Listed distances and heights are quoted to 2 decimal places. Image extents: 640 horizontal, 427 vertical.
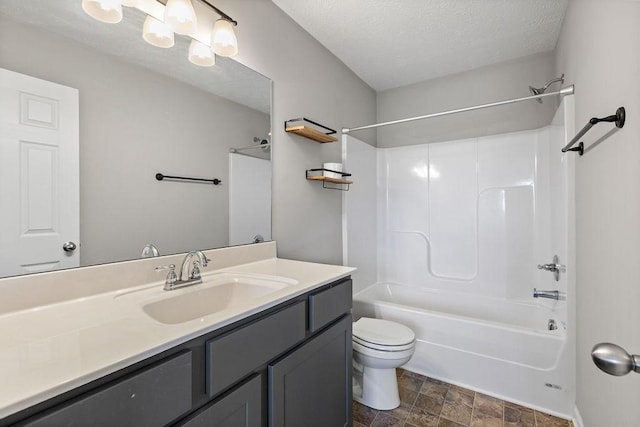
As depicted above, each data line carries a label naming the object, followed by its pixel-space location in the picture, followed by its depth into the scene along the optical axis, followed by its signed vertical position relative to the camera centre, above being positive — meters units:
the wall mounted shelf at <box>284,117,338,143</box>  1.91 +0.56
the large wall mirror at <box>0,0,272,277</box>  0.95 +0.29
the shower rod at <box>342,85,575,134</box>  1.72 +0.73
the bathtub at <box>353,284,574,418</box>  1.82 -0.91
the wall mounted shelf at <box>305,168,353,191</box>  2.11 +0.26
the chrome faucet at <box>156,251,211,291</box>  1.24 -0.25
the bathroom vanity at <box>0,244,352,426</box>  0.59 -0.40
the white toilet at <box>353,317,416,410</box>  1.78 -0.89
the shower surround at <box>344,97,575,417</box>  1.87 -0.37
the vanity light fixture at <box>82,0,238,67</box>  1.15 +0.84
